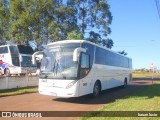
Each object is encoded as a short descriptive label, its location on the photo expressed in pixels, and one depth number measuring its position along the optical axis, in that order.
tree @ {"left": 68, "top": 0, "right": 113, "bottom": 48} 21.39
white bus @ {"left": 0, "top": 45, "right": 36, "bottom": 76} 15.88
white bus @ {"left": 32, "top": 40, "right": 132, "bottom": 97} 6.97
